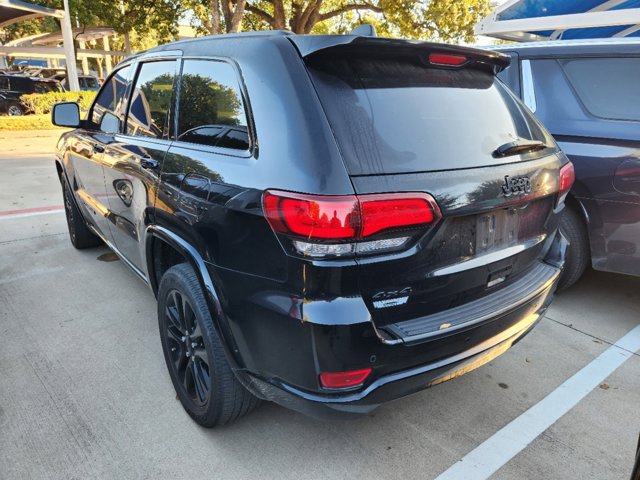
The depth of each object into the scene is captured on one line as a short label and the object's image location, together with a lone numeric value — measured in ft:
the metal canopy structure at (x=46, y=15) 49.47
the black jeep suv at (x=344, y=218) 5.25
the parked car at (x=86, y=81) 82.69
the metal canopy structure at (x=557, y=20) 15.06
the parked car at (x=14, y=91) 58.39
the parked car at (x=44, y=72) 82.16
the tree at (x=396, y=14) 61.98
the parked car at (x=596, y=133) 10.41
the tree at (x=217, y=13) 50.34
